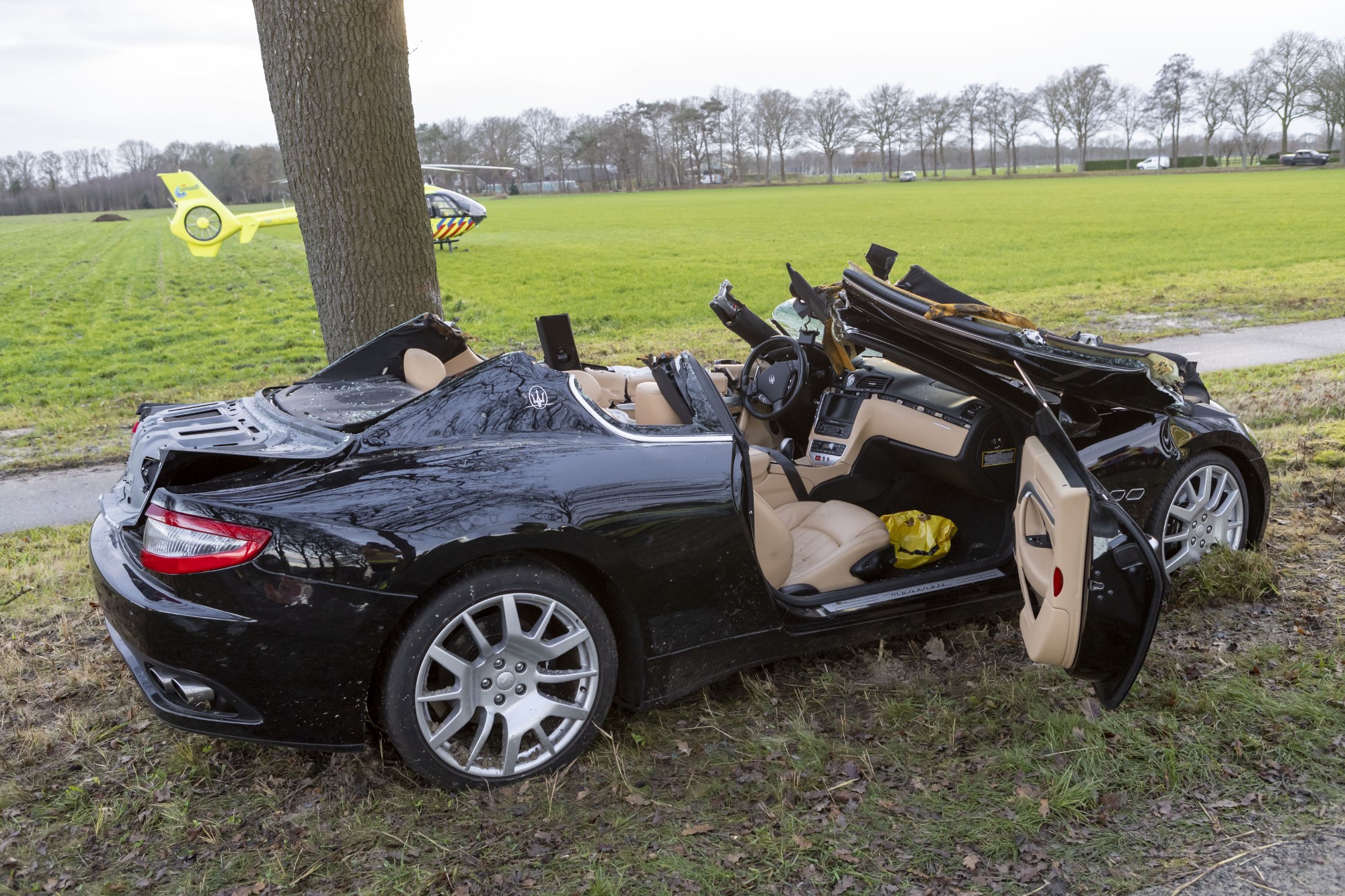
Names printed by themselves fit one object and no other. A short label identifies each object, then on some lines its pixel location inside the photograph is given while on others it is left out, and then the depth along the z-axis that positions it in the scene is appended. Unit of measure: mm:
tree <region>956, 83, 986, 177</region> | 111438
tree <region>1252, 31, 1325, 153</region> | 84750
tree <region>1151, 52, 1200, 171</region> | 96938
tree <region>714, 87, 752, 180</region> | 123875
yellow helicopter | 32188
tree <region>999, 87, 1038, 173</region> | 105625
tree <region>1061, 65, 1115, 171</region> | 99500
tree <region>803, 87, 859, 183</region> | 117312
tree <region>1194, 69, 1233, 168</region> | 92625
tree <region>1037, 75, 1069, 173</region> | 101200
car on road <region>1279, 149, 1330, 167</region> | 76250
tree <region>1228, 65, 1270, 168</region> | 89188
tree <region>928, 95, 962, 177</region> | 111438
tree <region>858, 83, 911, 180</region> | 114438
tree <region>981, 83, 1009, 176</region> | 108875
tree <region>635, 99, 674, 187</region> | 125438
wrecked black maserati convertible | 2734
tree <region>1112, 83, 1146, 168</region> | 101062
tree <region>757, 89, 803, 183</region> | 120625
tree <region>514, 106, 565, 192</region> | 129375
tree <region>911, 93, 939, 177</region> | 112750
